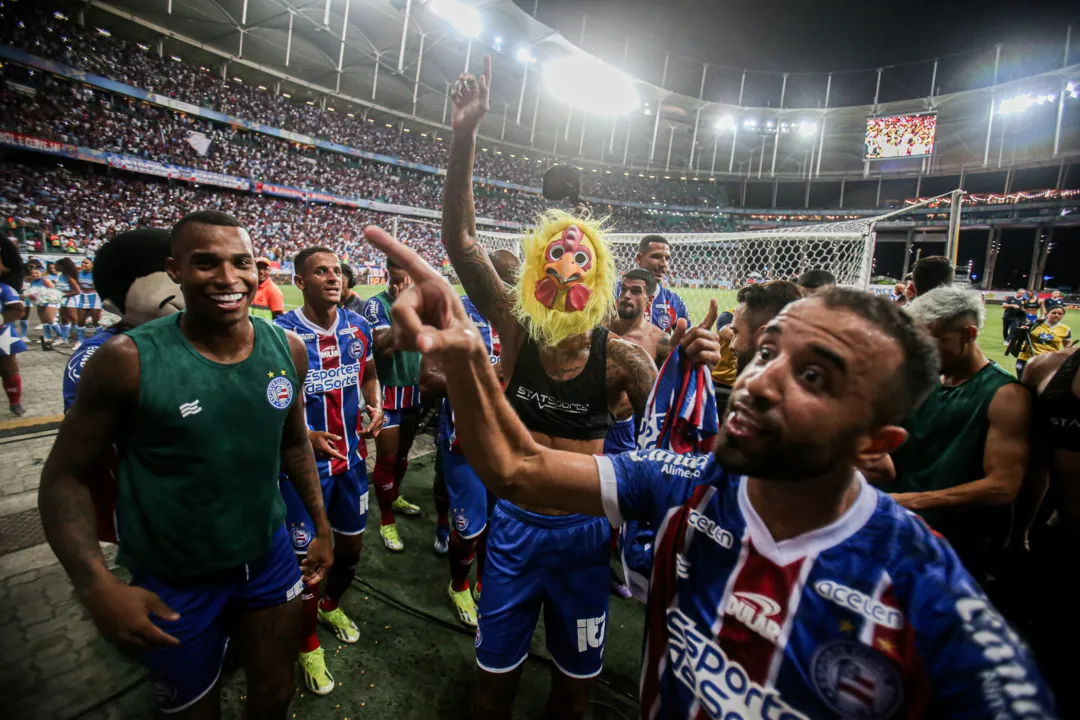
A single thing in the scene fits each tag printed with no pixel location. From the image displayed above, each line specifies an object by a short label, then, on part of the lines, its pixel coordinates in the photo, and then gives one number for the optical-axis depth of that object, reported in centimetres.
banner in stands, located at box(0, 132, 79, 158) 2195
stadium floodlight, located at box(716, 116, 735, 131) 4853
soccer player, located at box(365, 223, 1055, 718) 102
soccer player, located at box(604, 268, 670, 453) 430
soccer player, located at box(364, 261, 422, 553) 429
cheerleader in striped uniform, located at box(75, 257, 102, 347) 1102
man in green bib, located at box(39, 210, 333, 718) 167
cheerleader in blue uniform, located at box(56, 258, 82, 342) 1072
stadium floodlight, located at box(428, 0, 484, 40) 2948
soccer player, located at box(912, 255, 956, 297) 418
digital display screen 4094
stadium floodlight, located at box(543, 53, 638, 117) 3825
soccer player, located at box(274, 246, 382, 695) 310
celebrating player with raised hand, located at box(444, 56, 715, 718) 222
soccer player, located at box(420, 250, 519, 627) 346
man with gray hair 231
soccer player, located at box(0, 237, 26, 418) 607
